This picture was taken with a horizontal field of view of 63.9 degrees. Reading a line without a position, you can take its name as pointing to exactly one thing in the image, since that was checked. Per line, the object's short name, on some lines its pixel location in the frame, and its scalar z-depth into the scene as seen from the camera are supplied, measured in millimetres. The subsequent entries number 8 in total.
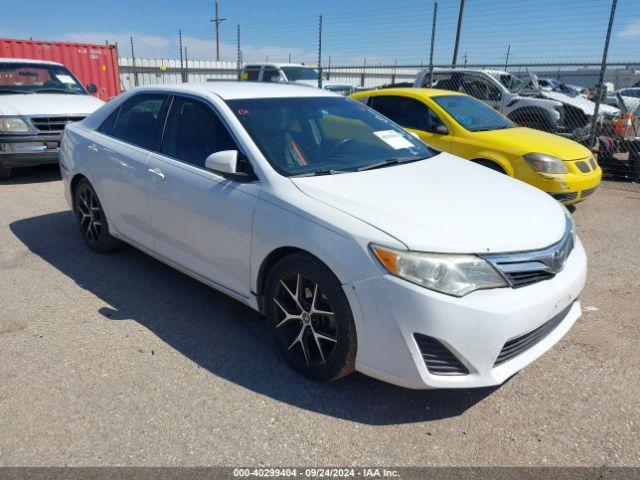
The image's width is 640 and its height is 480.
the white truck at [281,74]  17370
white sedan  2396
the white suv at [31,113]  7512
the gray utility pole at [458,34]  17422
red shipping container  12974
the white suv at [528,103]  10836
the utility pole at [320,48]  13261
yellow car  6133
